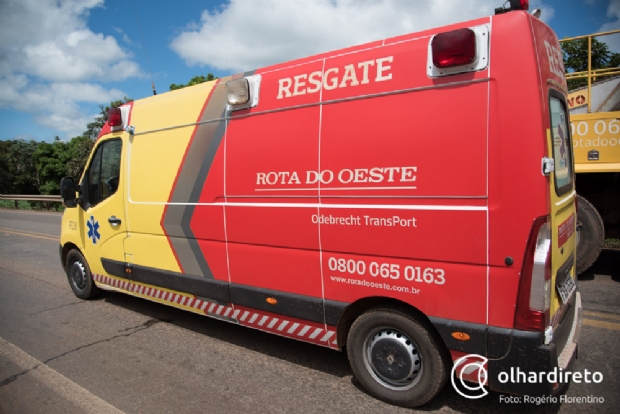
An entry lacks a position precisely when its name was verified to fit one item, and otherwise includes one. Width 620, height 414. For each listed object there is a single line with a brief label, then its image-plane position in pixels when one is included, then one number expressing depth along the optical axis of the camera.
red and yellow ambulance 2.49
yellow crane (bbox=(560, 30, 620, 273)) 5.60
